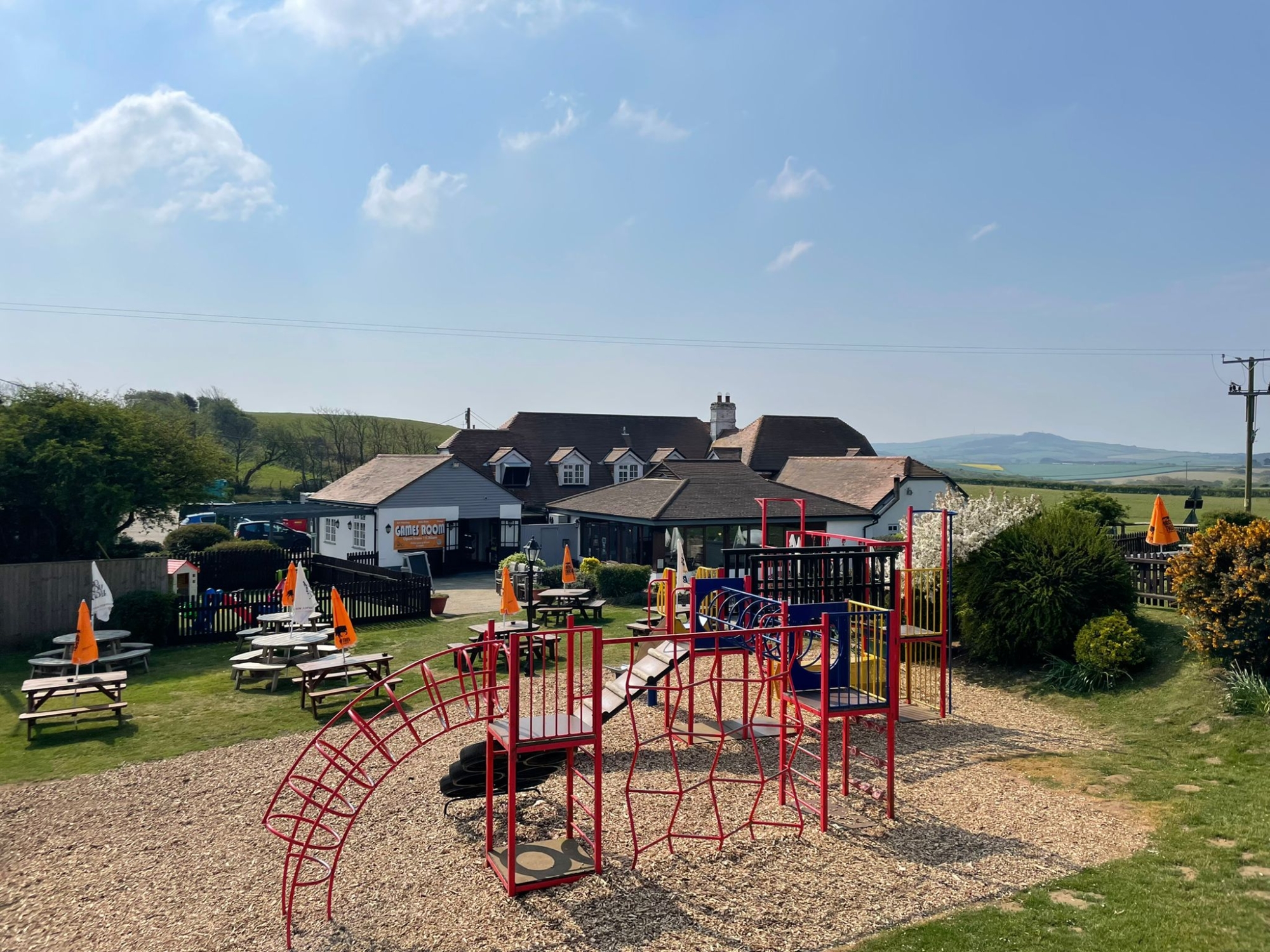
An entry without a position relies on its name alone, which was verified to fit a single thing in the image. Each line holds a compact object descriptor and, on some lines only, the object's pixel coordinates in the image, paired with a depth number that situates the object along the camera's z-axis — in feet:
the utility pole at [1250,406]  120.57
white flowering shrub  50.03
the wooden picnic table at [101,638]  50.31
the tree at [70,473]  67.62
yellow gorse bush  36.91
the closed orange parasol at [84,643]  43.39
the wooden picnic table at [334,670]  42.75
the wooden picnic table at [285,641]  49.62
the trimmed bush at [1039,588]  46.68
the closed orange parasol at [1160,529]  62.43
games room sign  106.52
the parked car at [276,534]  129.49
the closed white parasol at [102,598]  50.03
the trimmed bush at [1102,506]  95.96
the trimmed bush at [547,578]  80.94
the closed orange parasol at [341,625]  44.11
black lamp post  42.45
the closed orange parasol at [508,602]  56.53
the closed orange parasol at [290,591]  58.08
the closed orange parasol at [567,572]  80.28
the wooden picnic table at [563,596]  67.36
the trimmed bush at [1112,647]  42.93
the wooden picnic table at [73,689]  39.60
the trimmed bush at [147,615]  58.59
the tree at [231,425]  254.88
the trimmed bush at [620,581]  80.12
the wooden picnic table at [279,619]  55.06
